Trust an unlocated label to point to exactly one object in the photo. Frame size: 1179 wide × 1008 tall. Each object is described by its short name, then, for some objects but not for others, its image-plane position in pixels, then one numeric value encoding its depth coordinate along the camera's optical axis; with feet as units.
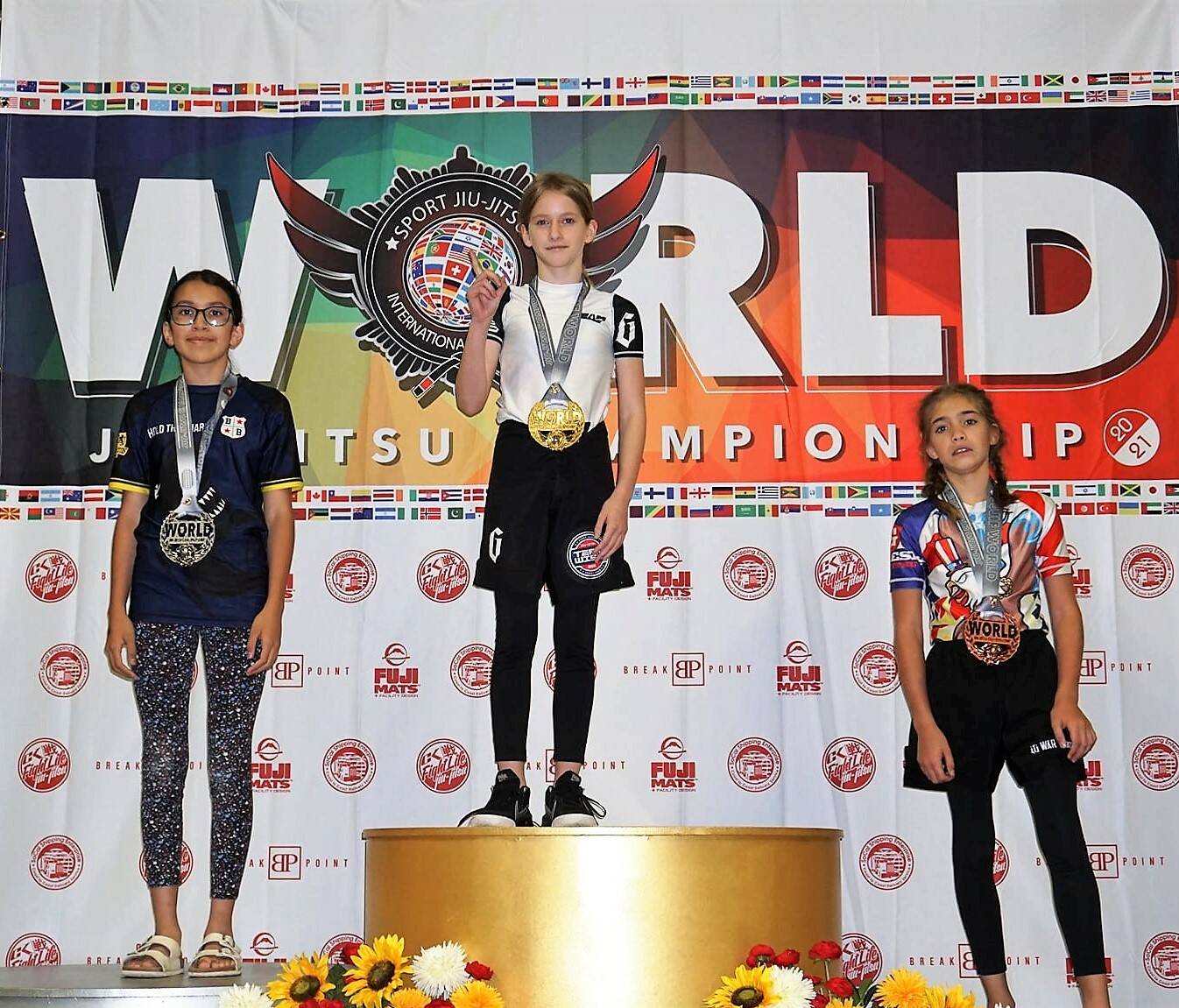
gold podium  7.68
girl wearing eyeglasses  9.84
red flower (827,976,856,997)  6.81
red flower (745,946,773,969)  7.16
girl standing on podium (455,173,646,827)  9.84
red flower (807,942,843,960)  7.04
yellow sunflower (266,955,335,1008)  7.14
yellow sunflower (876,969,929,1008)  6.69
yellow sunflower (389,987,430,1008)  6.85
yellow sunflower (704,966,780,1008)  6.69
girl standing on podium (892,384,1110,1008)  9.71
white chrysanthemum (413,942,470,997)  7.10
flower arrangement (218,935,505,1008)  6.97
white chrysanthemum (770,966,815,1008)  6.55
